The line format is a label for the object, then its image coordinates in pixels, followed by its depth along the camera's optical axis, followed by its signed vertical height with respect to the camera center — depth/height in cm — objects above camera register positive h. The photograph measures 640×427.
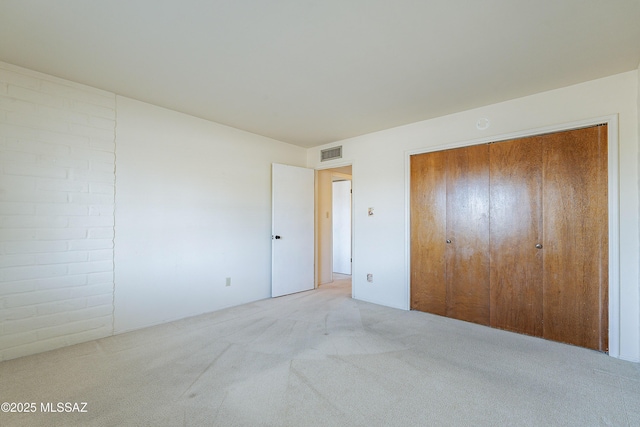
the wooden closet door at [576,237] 269 -19
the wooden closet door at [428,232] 369 -18
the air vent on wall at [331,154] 484 +110
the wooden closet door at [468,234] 336 -20
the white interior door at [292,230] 461 -22
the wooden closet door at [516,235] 302 -19
